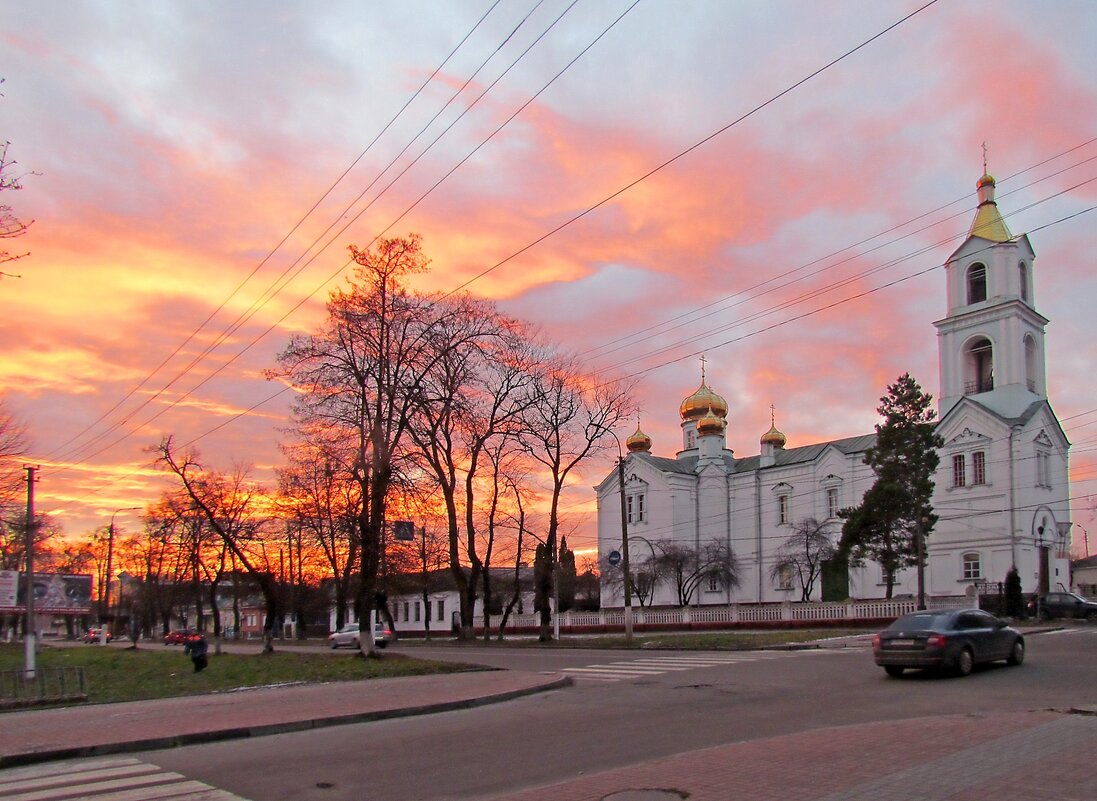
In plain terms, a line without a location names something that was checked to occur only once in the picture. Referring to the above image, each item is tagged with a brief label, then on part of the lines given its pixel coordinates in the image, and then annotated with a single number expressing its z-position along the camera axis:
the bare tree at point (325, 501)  33.47
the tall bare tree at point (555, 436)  45.94
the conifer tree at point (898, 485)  51.00
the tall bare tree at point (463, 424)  33.59
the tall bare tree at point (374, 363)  31.03
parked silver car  54.63
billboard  36.28
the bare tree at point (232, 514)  40.56
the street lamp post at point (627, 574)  38.06
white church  57.66
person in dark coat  28.00
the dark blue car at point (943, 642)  18.64
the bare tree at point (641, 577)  72.94
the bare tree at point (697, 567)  72.62
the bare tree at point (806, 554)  67.19
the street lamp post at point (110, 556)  63.56
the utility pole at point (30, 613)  25.14
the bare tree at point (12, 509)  38.46
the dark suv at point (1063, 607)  44.81
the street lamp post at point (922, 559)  42.72
